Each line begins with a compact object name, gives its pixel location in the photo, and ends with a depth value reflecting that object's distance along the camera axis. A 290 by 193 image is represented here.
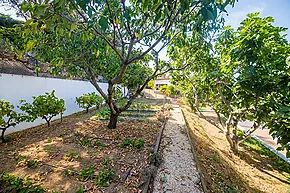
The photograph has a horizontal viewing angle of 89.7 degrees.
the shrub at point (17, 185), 2.25
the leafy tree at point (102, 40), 1.45
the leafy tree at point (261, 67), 2.94
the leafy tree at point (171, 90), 20.11
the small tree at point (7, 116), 4.02
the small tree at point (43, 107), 4.71
